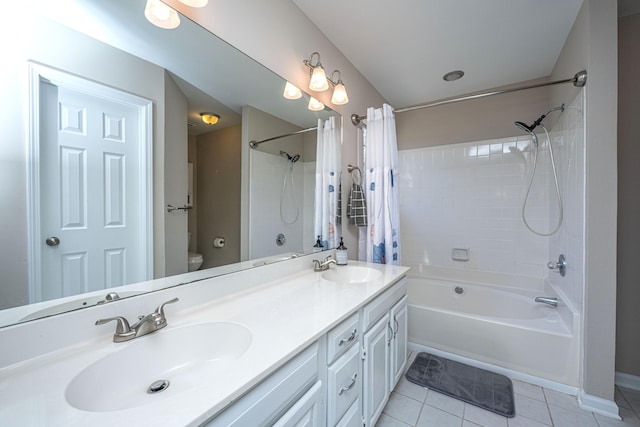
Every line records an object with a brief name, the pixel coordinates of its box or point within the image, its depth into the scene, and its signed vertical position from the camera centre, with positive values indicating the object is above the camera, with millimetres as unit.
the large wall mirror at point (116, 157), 677 +177
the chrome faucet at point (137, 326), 755 -363
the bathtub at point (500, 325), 1683 -894
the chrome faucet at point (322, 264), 1687 -368
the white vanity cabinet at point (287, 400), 581 -504
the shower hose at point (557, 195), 2066 +135
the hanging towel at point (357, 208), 2137 +14
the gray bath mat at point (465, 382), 1566 -1186
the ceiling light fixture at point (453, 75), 2340 +1270
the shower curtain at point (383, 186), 2041 +195
